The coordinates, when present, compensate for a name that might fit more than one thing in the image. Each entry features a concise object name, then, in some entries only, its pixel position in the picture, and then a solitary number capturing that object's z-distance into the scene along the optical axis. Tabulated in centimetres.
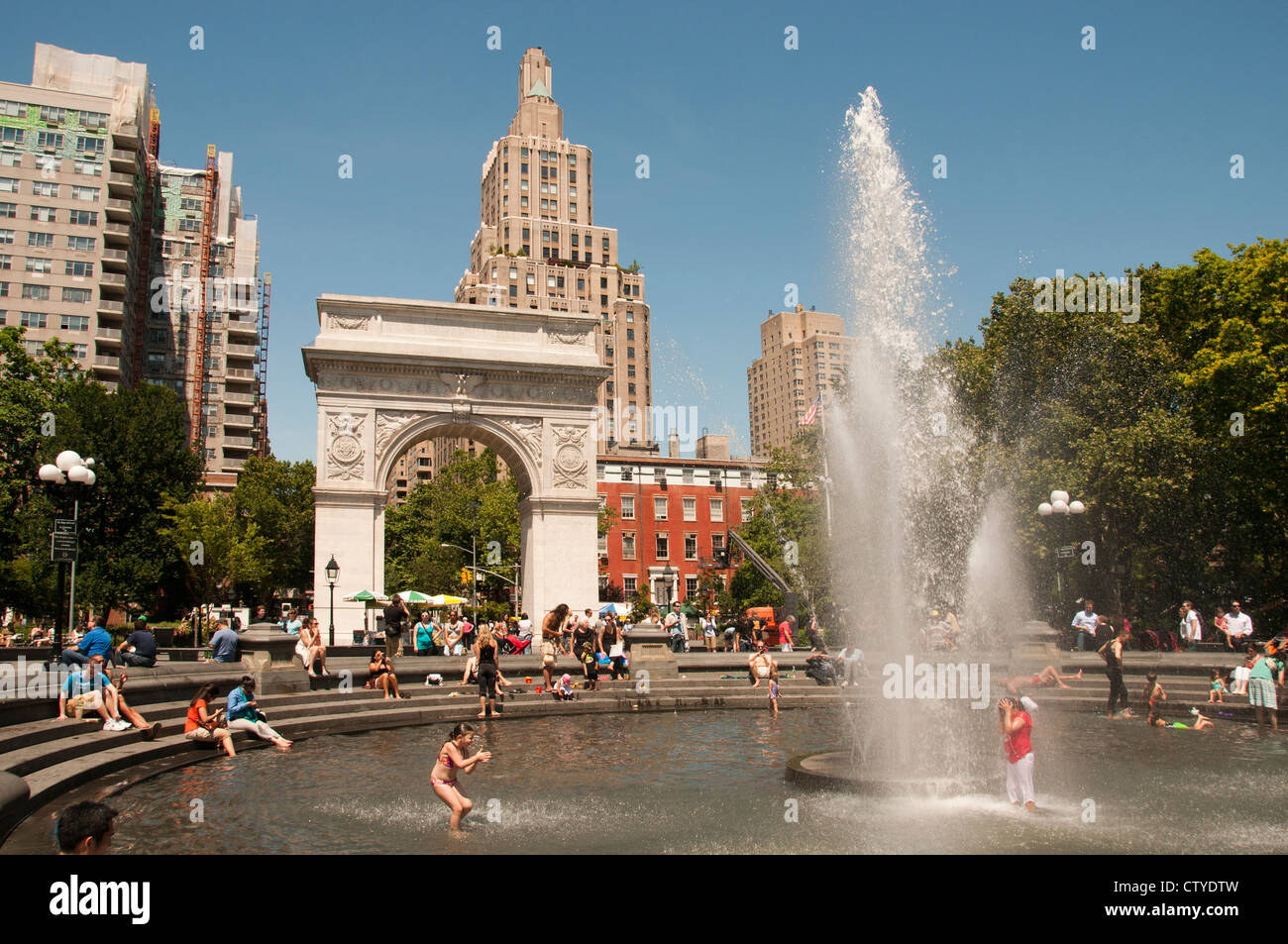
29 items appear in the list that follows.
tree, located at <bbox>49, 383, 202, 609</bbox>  4188
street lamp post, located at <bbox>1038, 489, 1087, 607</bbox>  2419
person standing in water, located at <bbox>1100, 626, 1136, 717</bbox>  1619
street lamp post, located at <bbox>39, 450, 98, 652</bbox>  1683
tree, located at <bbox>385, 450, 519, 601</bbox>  5772
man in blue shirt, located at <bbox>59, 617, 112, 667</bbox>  1288
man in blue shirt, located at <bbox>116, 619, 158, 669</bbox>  1659
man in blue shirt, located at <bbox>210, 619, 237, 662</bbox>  1873
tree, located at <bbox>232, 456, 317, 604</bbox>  5725
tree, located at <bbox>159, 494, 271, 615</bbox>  4484
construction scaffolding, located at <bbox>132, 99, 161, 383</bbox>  7231
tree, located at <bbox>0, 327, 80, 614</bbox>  3912
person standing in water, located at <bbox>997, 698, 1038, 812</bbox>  924
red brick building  7050
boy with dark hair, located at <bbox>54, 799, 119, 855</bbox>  473
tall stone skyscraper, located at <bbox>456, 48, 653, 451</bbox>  9712
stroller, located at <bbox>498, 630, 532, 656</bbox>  2847
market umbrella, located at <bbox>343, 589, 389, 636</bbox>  3127
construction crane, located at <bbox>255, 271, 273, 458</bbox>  8781
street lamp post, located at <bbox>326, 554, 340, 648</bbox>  3059
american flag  4205
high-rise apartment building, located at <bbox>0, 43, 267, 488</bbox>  6169
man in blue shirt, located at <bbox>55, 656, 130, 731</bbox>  1242
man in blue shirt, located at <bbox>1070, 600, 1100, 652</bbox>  2511
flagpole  4124
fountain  1107
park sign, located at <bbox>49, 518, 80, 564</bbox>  1566
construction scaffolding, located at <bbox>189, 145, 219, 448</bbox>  7488
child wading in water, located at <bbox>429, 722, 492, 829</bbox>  861
